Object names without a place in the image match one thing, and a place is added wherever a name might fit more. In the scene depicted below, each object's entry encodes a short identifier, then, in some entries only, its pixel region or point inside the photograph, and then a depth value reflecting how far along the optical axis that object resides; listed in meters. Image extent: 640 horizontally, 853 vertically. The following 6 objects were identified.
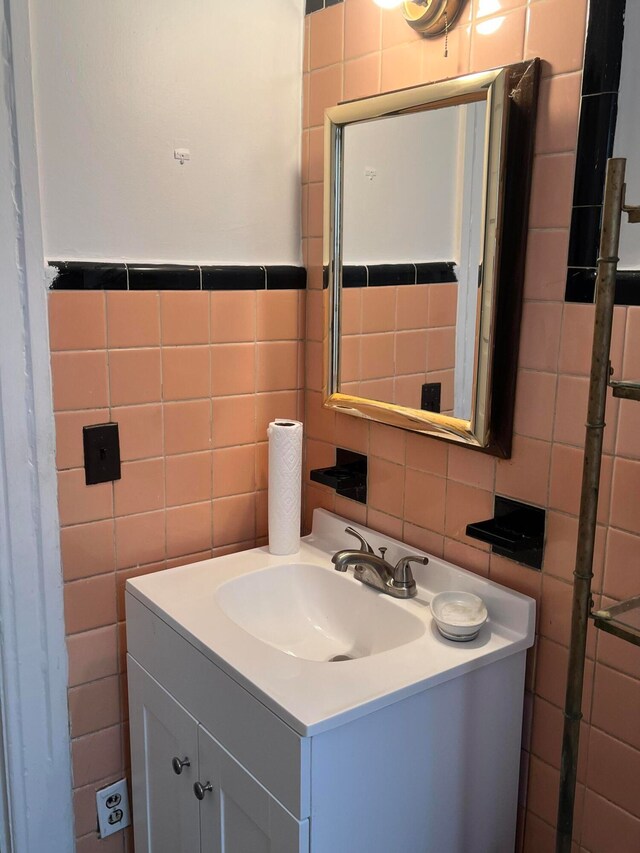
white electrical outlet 1.59
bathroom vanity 1.09
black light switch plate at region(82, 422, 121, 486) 1.47
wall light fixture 1.28
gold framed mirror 1.22
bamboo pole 0.88
